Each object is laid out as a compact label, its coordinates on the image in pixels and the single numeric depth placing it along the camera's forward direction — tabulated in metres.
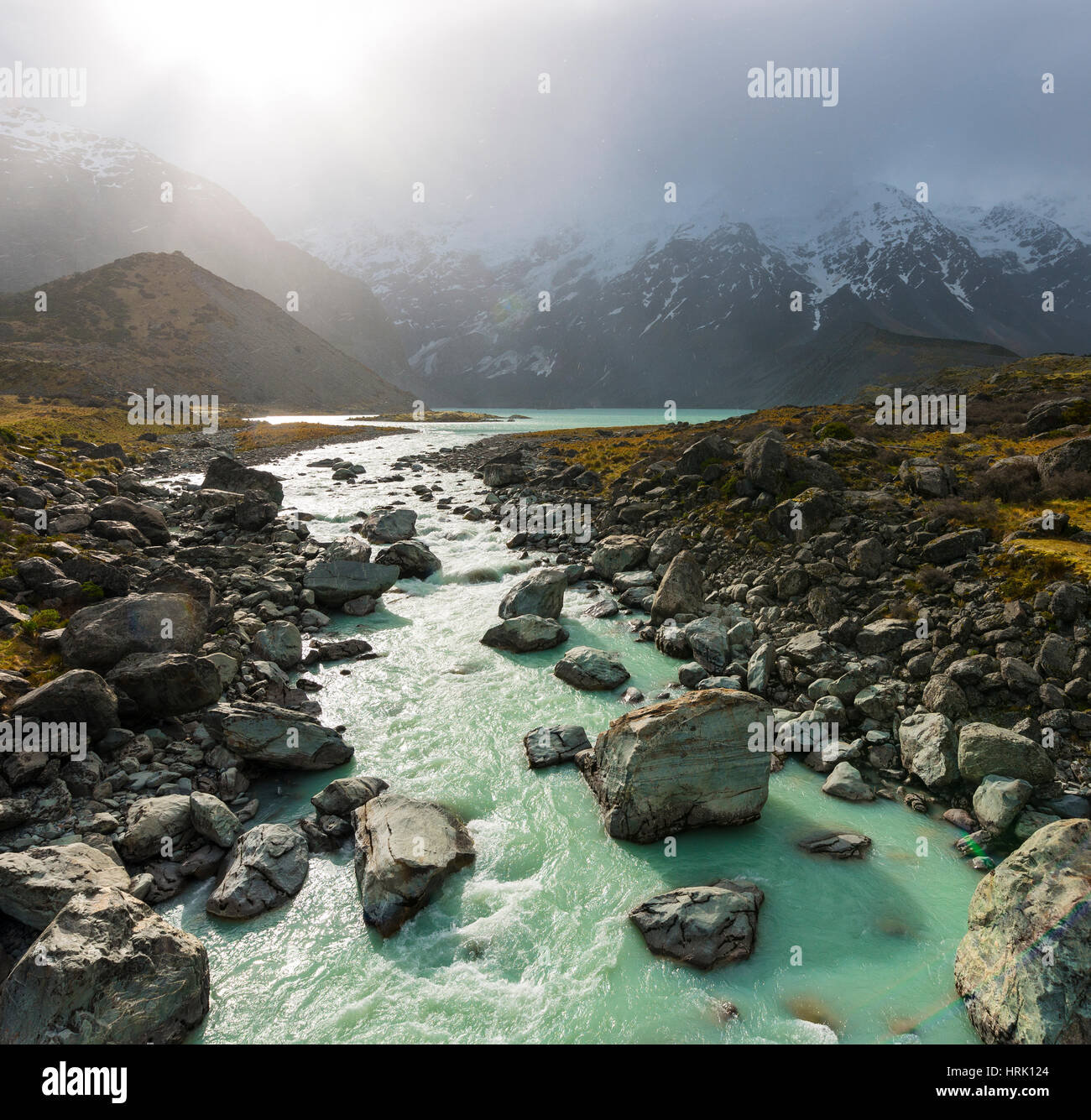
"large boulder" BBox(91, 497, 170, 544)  24.67
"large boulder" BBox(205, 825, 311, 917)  9.56
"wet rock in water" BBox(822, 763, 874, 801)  12.28
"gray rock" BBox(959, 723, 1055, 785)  11.45
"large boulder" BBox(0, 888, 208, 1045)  6.82
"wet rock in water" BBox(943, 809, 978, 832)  11.39
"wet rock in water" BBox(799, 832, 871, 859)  10.88
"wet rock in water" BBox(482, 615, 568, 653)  19.28
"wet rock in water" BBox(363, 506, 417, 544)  30.31
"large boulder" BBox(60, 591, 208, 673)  14.12
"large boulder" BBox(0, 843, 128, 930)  8.20
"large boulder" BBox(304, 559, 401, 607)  22.22
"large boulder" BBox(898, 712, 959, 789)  12.09
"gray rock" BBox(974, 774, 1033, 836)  10.94
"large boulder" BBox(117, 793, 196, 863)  10.12
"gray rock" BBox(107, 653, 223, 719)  13.39
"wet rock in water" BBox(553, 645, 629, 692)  16.80
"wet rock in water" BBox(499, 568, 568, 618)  21.09
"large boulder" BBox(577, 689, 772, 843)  11.29
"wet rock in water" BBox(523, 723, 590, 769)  13.59
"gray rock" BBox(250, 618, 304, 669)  17.62
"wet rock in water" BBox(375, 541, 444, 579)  26.33
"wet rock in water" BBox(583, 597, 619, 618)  22.19
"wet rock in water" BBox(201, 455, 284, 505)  37.12
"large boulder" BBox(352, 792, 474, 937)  9.43
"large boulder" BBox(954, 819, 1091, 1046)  7.03
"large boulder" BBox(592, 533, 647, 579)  25.89
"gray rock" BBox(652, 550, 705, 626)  20.81
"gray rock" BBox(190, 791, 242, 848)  10.59
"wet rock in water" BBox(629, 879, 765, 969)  8.78
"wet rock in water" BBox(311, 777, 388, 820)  11.66
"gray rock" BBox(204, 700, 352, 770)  12.88
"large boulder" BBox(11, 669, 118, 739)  11.84
